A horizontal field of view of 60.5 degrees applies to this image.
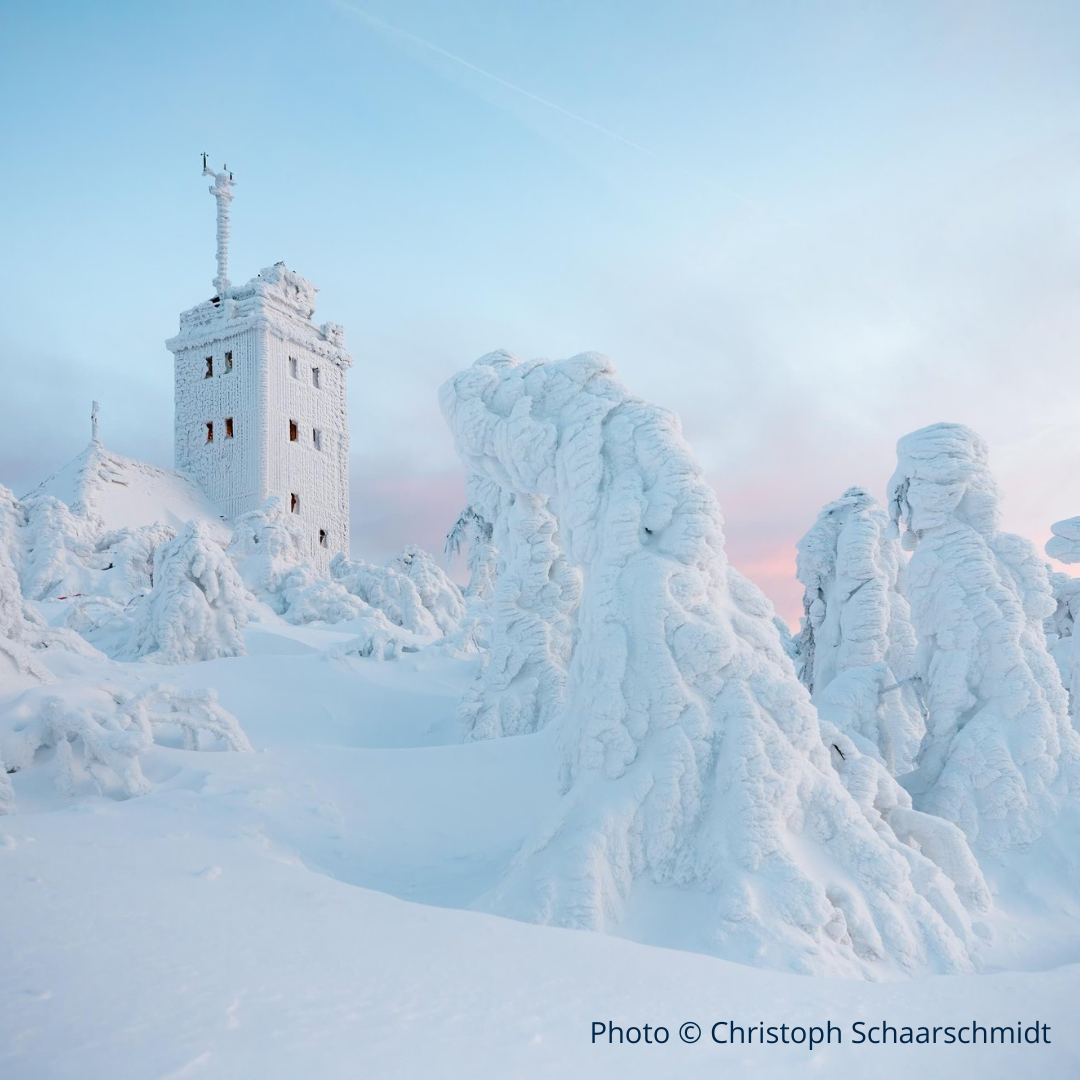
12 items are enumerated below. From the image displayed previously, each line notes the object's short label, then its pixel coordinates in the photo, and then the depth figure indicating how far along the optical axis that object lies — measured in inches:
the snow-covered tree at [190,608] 478.9
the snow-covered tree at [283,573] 723.4
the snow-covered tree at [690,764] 191.0
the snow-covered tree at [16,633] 294.7
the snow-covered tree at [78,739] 244.1
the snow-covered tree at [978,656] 276.2
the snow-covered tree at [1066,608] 402.9
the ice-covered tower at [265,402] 1176.2
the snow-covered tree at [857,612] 370.3
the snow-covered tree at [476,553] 844.0
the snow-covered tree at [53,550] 742.5
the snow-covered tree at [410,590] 792.9
